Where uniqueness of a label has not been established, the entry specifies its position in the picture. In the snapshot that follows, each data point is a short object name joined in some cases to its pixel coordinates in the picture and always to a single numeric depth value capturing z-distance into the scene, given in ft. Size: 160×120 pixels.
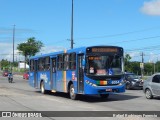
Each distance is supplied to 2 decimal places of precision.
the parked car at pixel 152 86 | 70.85
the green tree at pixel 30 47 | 343.87
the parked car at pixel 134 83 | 112.37
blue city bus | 68.18
